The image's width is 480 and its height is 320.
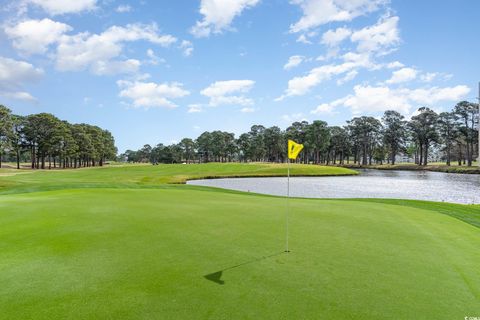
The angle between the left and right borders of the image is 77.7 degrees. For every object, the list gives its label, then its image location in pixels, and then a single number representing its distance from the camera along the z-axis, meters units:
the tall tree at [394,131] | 102.75
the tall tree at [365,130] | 109.88
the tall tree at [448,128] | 83.69
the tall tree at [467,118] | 79.69
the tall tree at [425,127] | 89.39
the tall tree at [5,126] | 59.59
